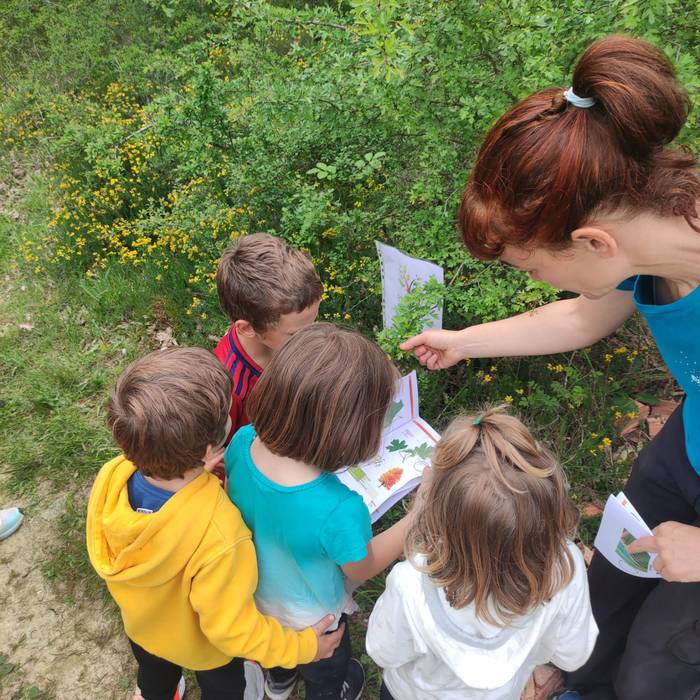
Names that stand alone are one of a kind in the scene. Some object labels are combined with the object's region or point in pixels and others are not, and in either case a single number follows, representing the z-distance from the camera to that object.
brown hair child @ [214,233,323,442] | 2.07
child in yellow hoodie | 1.39
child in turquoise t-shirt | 1.41
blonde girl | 1.15
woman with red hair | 1.08
